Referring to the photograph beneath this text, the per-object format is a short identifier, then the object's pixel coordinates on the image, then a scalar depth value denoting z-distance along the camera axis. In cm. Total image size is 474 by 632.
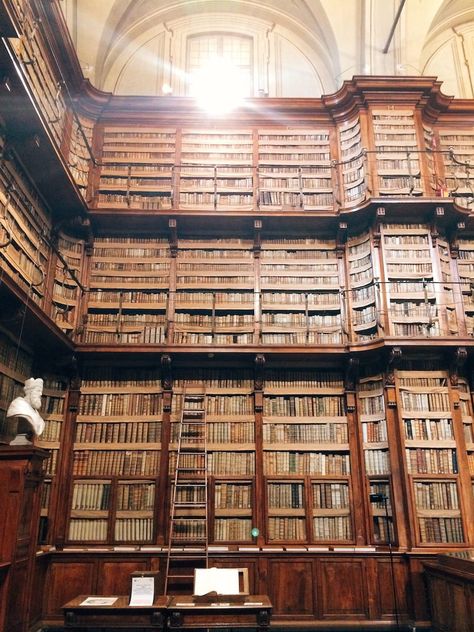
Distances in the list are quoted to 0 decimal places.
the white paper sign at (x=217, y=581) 362
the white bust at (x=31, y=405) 438
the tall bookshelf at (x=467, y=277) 595
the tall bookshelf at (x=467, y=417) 538
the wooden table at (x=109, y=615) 336
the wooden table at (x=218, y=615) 334
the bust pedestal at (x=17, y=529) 372
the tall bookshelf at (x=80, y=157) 624
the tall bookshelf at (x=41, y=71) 493
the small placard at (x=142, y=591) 350
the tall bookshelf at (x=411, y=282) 557
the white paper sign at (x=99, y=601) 344
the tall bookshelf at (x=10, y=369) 472
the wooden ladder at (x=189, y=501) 491
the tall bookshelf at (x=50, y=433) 520
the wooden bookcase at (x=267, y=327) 502
